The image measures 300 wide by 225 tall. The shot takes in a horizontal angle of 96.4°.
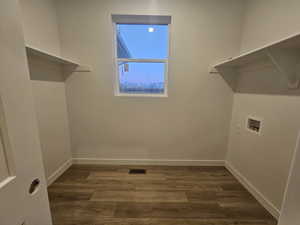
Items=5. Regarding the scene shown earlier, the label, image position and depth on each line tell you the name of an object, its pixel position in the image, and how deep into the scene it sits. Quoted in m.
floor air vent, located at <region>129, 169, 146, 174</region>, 2.14
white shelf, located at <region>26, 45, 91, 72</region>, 1.34
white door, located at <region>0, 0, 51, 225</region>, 0.44
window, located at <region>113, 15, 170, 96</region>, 2.10
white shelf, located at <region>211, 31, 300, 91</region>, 1.02
